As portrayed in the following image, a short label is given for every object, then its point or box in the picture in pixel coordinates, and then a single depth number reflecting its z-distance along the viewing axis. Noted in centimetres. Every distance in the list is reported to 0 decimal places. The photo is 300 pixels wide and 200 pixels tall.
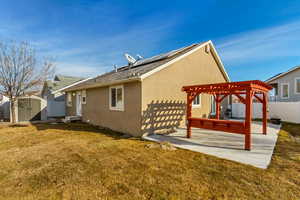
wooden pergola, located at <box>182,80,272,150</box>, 480
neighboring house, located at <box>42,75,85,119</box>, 1594
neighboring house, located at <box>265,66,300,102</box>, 1417
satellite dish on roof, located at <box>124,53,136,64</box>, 1099
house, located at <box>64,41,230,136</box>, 678
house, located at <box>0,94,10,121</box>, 1313
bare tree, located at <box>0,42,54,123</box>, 1009
